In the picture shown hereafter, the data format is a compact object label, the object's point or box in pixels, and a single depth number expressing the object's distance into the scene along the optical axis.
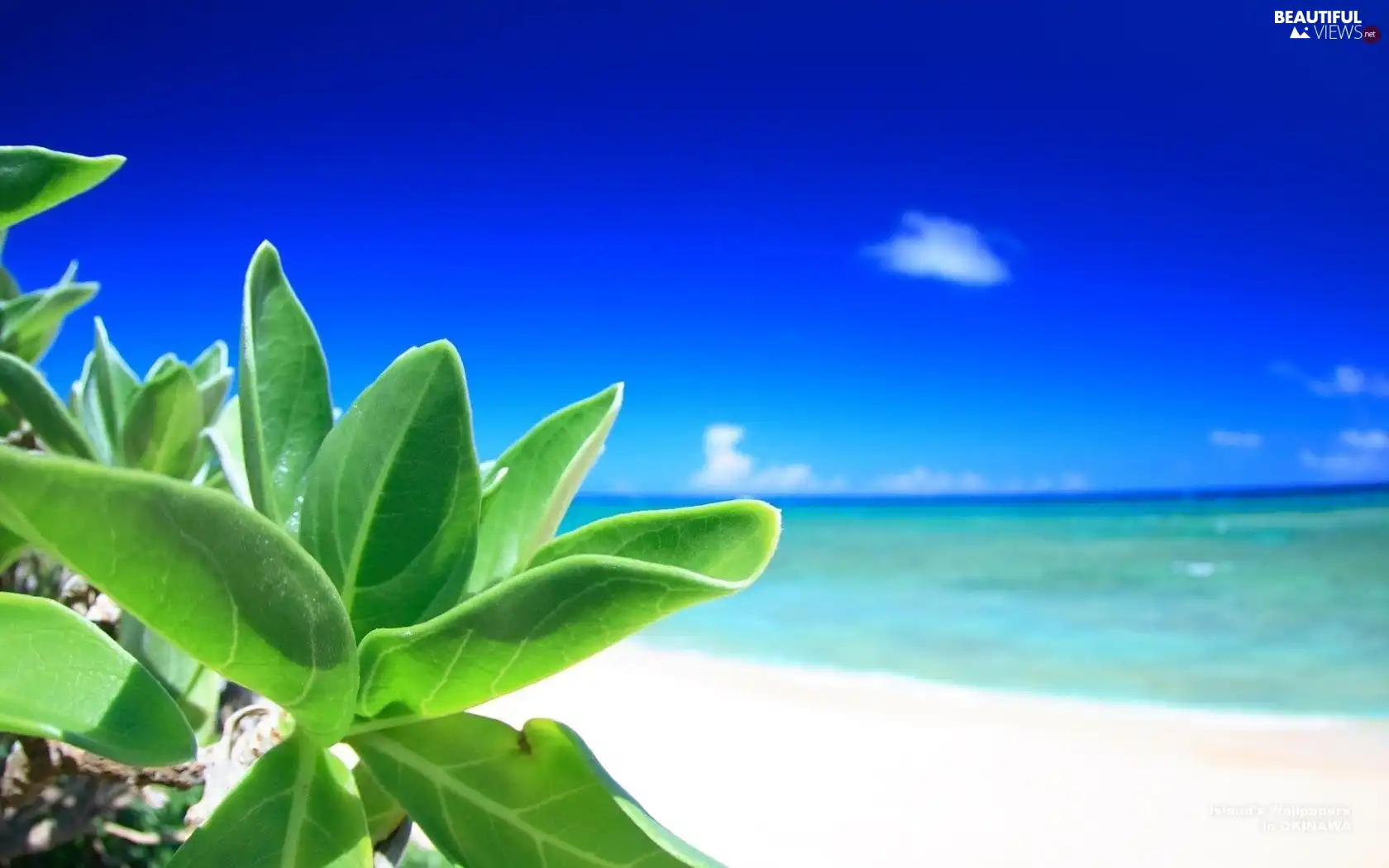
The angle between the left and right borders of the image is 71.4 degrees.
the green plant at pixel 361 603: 0.27
